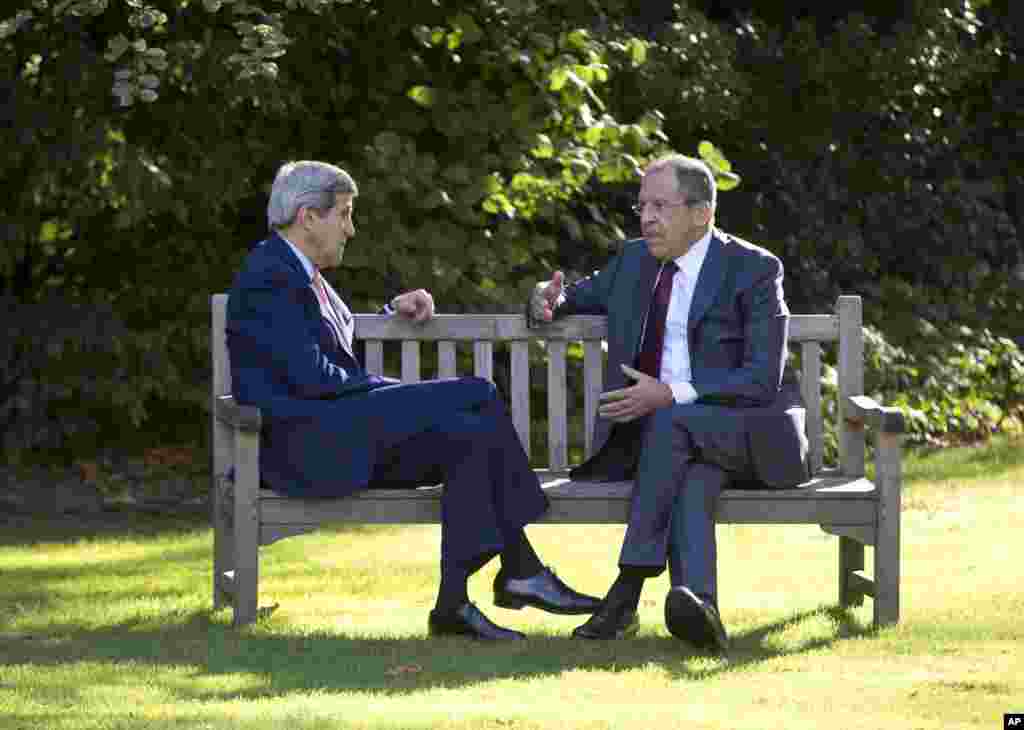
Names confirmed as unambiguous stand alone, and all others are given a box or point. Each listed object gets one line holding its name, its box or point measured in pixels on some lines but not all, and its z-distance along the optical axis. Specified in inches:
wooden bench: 479.4
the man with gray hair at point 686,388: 465.8
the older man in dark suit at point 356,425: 471.3
